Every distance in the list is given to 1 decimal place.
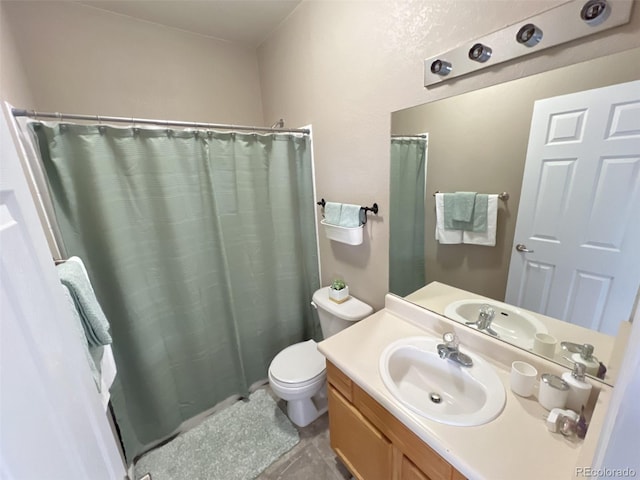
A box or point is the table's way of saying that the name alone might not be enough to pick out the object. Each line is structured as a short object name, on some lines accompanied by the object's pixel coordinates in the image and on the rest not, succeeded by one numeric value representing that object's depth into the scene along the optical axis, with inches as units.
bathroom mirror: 31.9
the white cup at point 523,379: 34.2
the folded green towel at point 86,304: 32.7
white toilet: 58.5
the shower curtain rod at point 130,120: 40.1
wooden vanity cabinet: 33.0
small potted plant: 66.5
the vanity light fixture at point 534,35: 27.4
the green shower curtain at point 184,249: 48.4
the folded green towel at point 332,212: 62.8
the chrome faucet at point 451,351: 40.7
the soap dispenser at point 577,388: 31.3
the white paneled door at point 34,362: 15.1
